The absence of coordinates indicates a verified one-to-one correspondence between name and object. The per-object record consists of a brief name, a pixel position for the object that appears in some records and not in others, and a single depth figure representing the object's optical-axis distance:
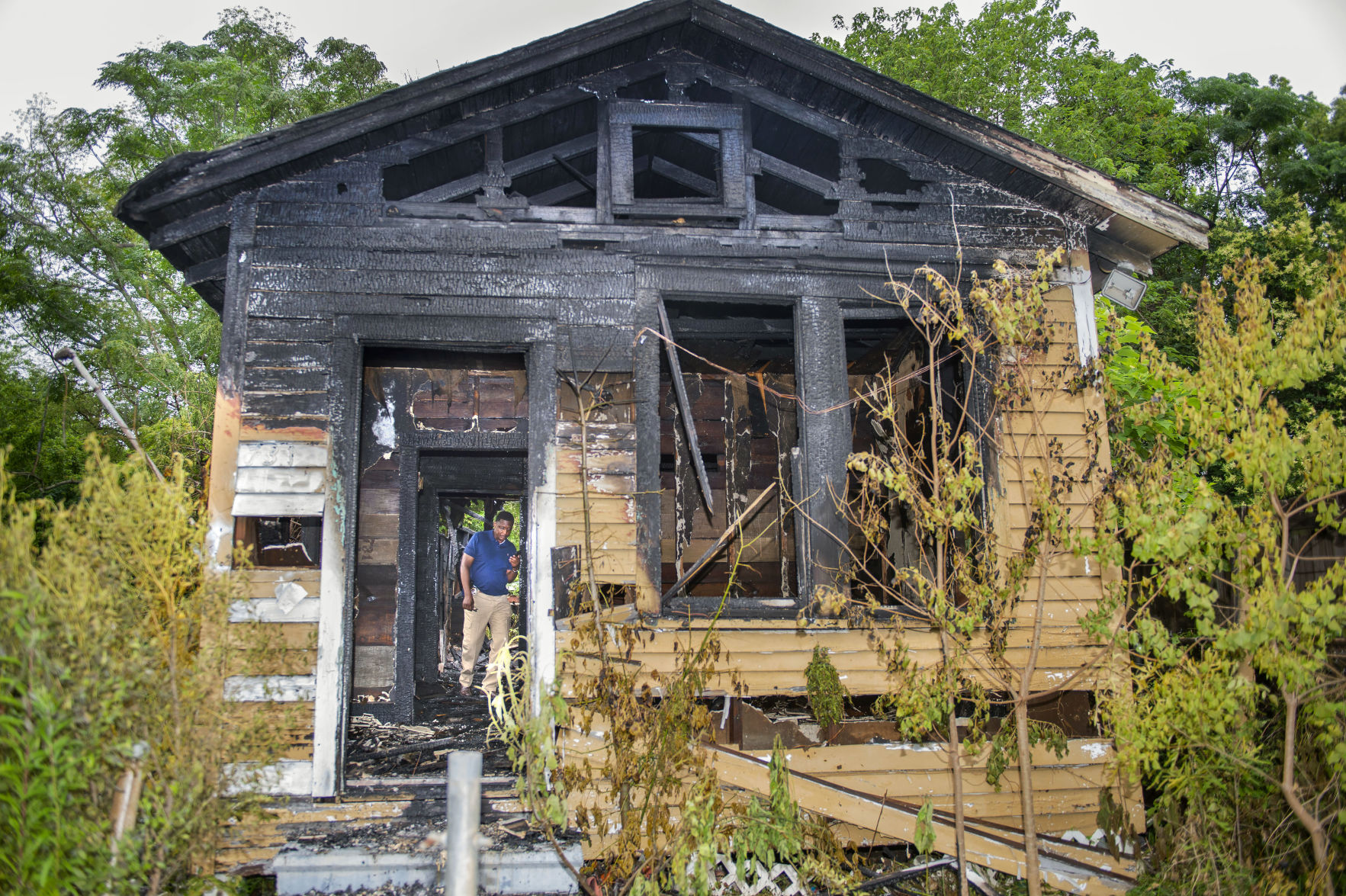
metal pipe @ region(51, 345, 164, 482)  6.58
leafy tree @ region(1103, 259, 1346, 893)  3.89
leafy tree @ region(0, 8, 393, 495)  20.36
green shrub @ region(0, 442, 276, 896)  3.19
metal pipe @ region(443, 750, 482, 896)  2.55
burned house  5.40
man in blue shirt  8.98
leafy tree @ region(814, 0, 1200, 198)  22.00
